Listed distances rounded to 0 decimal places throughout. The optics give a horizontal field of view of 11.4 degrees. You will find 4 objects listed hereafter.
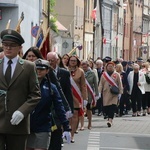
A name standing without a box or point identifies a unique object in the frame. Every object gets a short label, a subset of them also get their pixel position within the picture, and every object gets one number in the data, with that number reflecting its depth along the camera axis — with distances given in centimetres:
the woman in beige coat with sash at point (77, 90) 1515
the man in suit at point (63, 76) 1119
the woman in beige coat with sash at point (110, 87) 2011
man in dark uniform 784
